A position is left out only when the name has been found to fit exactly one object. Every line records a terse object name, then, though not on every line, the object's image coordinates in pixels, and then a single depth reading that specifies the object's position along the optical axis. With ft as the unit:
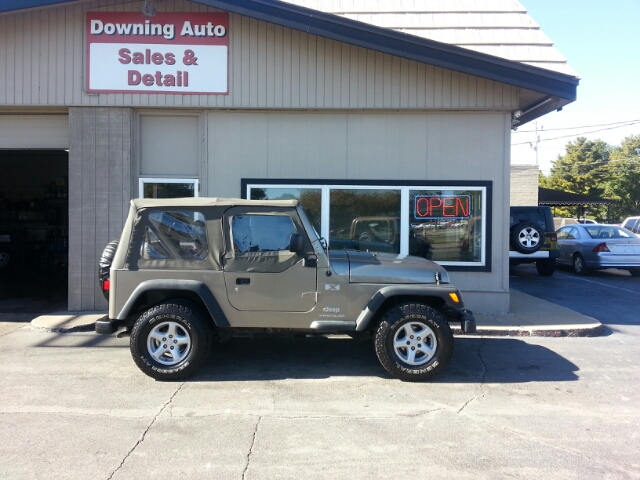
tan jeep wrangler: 19.53
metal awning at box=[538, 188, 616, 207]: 97.08
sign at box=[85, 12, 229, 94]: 31.19
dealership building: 31.17
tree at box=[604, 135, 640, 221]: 170.71
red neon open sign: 31.96
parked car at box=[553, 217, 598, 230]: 107.05
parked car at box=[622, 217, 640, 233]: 70.61
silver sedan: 52.31
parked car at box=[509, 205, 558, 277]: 50.90
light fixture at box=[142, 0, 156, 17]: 30.10
